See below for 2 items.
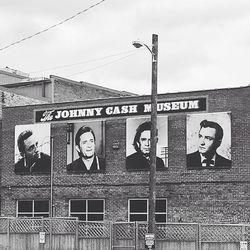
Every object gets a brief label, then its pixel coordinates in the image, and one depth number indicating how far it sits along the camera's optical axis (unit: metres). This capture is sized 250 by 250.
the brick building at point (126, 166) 32.88
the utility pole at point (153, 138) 25.38
